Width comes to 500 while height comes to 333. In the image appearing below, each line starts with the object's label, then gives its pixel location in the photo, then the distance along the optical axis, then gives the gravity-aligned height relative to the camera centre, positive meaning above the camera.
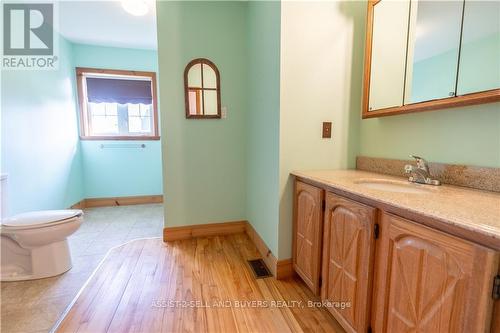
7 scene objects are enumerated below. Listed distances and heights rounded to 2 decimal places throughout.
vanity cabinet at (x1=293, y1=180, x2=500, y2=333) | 0.64 -0.47
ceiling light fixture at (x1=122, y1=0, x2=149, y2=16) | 2.11 +1.23
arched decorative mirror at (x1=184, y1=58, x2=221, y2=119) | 2.34 +0.52
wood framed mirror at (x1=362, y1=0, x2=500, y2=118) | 1.05 +0.47
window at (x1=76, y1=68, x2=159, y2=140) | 3.51 +0.56
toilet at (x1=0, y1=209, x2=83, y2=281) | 1.69 -0.80
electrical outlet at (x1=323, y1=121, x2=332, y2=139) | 1.72 +0.09
